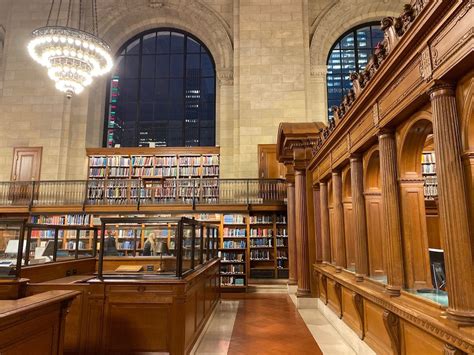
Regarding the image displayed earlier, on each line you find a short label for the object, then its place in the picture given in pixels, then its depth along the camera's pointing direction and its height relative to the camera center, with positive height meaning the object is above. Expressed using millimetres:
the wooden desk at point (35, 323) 2209 -610
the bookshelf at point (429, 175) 7267 +1370
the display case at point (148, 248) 4008 -158
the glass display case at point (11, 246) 3453 -110
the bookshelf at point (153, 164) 12117 +2463
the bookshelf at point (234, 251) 9586 -442
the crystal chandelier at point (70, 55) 7469 +3911
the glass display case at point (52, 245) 4629 -166
